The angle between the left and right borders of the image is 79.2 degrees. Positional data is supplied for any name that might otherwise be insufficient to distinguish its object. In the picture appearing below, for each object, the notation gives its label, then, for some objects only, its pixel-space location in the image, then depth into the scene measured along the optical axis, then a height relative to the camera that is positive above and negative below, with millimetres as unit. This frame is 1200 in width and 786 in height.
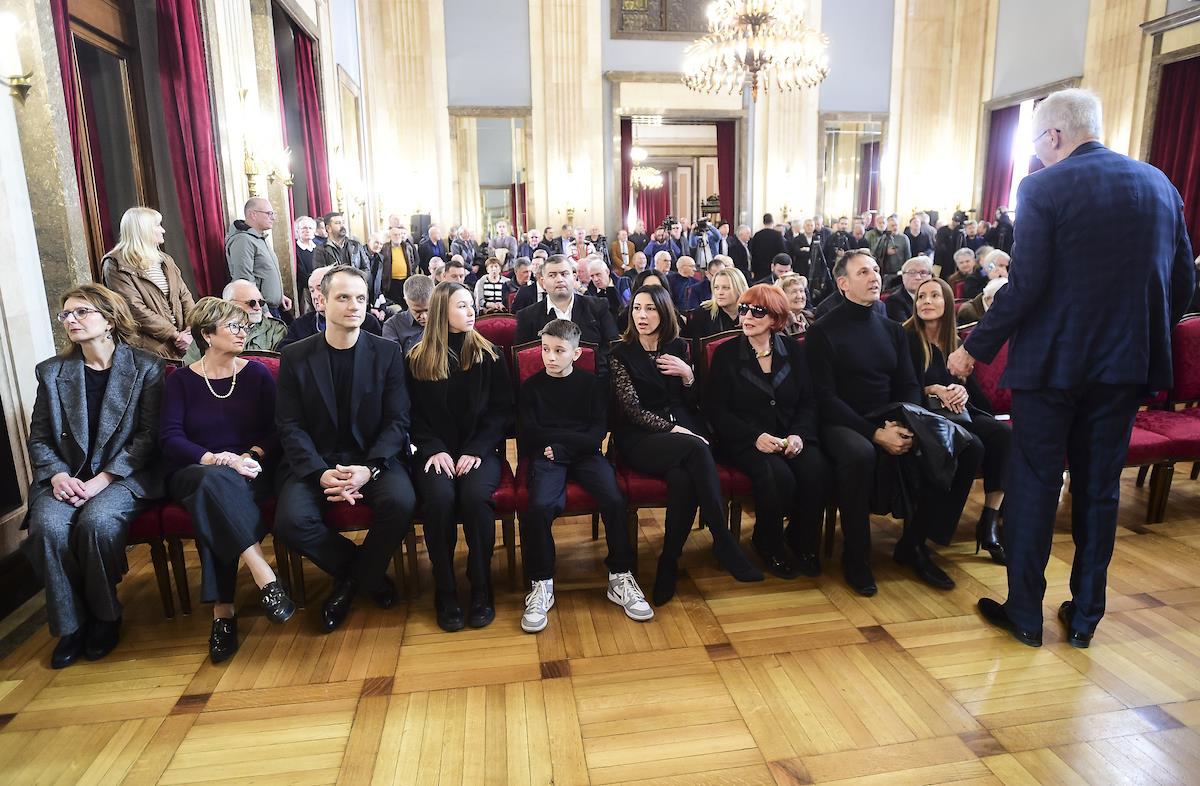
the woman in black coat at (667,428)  2812 -743
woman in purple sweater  2521 -732
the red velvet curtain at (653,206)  21984 +1254
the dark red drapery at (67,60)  3438 +952
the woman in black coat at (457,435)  2682 -737
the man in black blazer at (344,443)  2615 -708
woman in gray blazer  2459 -740
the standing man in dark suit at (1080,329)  2111 -264
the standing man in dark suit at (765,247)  10461 -29
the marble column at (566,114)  12008 +2223
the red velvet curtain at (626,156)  12805 +1610
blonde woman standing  3518 -111
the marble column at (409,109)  11531 +2264
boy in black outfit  2711 -835
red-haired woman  2912 -742
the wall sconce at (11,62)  2785 +748
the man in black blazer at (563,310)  4242 -364
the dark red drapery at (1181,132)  8828 +1290
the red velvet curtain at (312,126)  7196 +1284
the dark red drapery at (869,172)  13172 +1274
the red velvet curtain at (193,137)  4430 +737
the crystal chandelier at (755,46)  8383 +2422
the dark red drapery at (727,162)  12953 +1485
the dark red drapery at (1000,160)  11922 +1344
